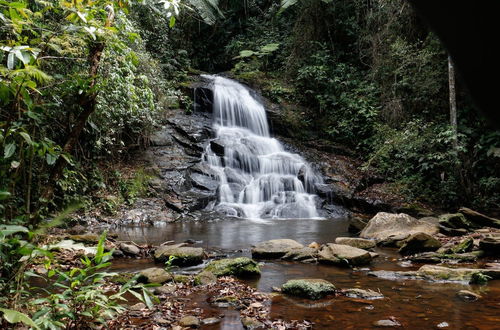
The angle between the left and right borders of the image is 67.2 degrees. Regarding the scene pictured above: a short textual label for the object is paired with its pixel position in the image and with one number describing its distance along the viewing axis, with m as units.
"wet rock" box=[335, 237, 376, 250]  7.28
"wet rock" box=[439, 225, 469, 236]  8.13
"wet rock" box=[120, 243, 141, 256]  6.59
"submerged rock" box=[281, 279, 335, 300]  4.58
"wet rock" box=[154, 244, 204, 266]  6.07
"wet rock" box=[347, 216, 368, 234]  9.34
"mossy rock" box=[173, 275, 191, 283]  5.07
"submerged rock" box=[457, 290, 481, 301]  4.48
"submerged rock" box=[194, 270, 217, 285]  4.99
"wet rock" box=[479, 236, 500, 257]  6.46
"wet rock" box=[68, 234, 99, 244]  6.49
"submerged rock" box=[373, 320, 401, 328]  3.77
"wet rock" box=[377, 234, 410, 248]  7.67
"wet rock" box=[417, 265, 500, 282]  5.14
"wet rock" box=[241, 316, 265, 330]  3.74
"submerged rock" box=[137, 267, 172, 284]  4.87
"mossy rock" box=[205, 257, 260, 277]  5.47
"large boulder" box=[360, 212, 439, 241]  8.28
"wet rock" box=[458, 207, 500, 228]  8.87
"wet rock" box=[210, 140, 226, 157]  14.55
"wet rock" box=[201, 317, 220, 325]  3.80
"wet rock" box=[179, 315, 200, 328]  3.66
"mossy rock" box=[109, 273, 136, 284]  4.64
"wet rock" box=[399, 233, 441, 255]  7.02
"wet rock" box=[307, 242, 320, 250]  7.32
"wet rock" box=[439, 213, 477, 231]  8.59
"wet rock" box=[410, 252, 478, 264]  6.26
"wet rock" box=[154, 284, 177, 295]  4.54
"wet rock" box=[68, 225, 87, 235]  8.19
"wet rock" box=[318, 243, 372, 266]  6.13
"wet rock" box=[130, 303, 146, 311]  3.96
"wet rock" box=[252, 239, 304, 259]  6.71
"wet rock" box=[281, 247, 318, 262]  6.50
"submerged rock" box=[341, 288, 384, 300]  4.59
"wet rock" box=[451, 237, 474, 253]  6.64
